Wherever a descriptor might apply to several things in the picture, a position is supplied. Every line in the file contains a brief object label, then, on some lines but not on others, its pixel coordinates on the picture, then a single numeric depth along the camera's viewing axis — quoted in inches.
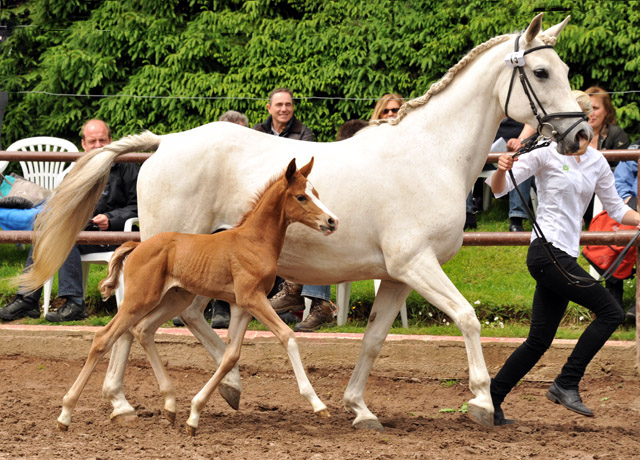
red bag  515.6
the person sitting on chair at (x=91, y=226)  532.9
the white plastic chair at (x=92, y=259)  539.5
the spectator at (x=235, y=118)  609.5
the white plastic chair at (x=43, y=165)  721.3
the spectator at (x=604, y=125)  609.5
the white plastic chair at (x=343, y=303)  528.7
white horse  373.2
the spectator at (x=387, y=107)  570.9
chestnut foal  356.5
